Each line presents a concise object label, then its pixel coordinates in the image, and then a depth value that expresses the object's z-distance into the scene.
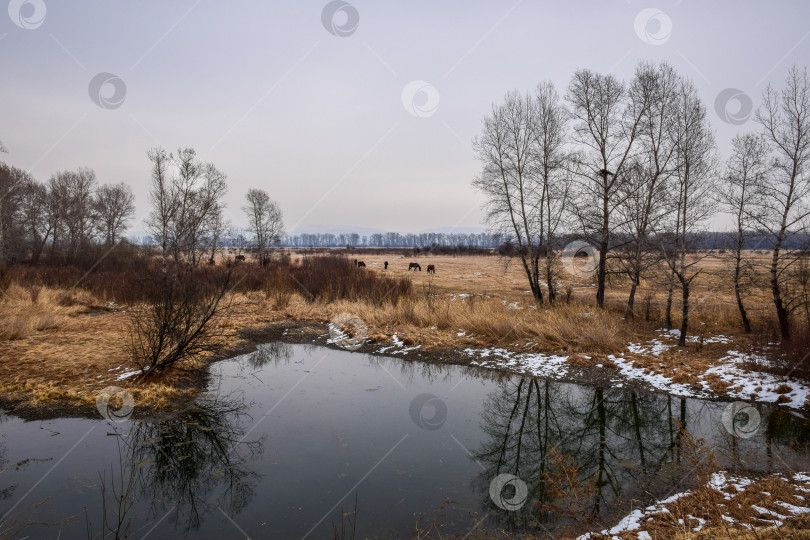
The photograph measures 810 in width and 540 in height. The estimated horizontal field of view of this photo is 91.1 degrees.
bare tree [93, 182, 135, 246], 47.48
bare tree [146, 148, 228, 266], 25.91
